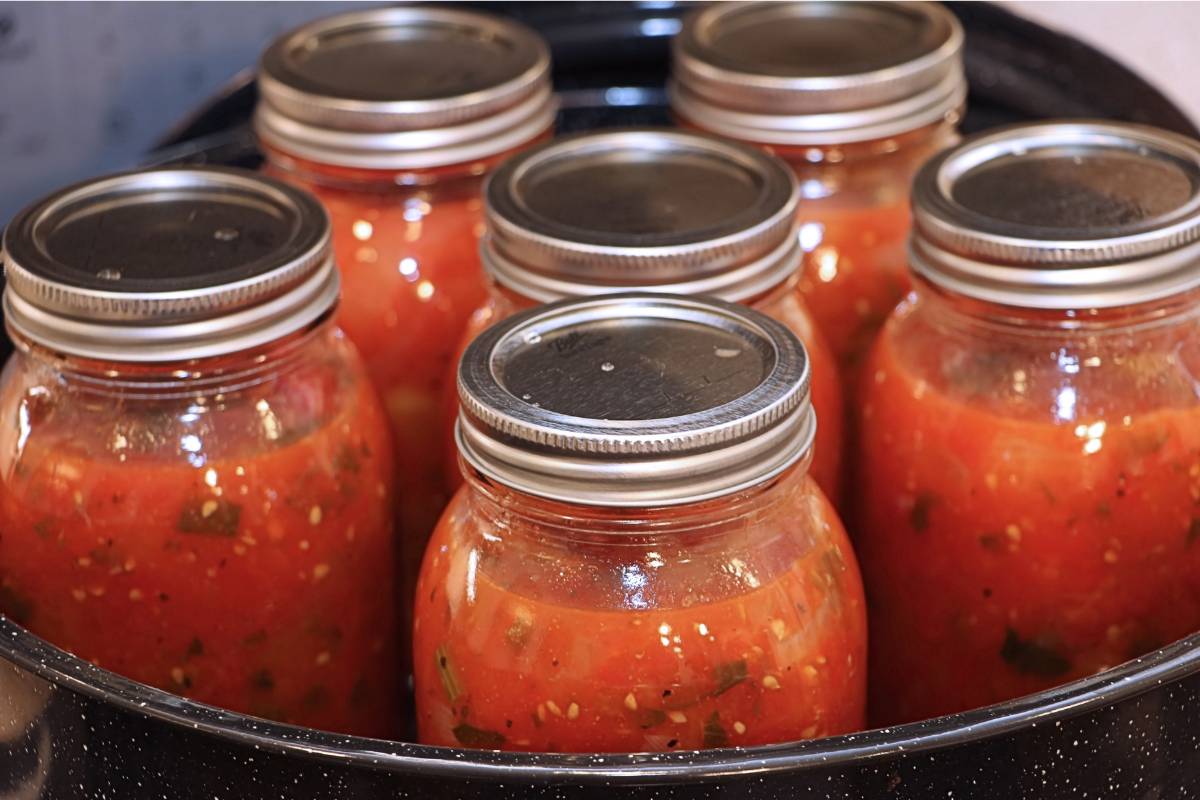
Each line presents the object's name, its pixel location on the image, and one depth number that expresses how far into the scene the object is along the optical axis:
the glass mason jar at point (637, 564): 0.59
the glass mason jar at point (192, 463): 0.63
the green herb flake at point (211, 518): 0.64
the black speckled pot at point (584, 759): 0.56
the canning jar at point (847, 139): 0.72
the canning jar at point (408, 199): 0.71
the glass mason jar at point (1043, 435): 0.64
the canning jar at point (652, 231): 0.65
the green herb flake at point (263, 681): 0.65
